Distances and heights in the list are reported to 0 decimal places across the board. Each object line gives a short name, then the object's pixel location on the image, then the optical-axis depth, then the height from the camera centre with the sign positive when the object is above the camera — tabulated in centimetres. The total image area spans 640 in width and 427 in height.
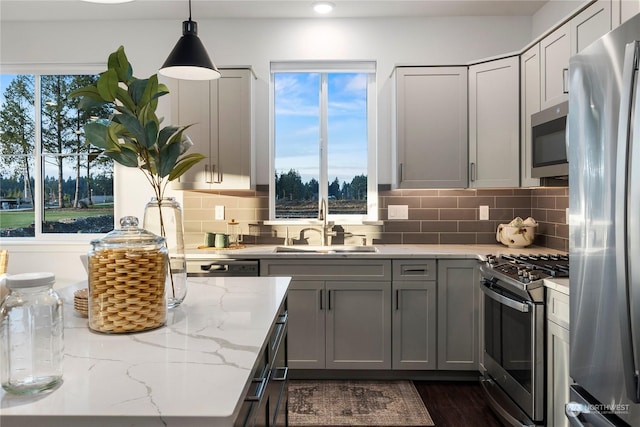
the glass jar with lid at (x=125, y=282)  121 -21
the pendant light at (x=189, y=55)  194 +66
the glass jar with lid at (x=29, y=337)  87 -26
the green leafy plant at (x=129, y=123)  129 +25
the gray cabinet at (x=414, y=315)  318 -79
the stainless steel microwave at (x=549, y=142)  249 +37
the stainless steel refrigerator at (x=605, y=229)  129 -8
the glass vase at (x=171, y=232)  147 -9
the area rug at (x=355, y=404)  266 -128
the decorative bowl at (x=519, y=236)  342 -24
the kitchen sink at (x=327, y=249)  353 -36
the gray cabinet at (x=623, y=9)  201 +90
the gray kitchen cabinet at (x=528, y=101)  300 +72
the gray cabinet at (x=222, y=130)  350 +59
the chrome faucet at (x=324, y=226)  373 -18
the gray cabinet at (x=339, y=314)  320 -78
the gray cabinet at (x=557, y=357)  203 -72
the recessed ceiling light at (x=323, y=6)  351 +158
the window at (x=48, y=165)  403 +38
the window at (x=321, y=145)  395 +53
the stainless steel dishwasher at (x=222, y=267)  322 -45
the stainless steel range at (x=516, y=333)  223 -71
